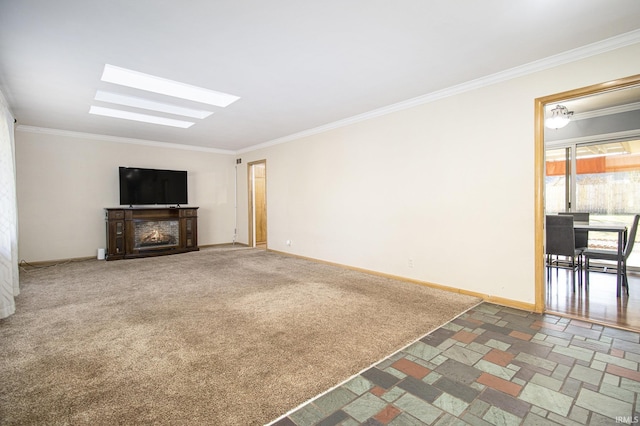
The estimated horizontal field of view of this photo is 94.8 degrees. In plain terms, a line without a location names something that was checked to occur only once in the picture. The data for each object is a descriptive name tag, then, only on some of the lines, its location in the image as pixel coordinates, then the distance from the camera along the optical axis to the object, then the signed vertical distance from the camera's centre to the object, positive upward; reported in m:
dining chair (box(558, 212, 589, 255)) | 4.28 -0.51
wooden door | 7.74 +0.22
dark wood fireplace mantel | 5.79 -0.39
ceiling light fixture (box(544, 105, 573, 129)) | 4.02 +1.20
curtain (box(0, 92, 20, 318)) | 2.95 -0.08
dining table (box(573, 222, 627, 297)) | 3.36 -0.33
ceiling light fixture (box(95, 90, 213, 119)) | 3.90 +1.56
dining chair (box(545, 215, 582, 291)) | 3.68 -0.41
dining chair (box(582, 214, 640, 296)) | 3.54 -0.61
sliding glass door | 4.66 +0.37
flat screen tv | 6.10 +0.58
